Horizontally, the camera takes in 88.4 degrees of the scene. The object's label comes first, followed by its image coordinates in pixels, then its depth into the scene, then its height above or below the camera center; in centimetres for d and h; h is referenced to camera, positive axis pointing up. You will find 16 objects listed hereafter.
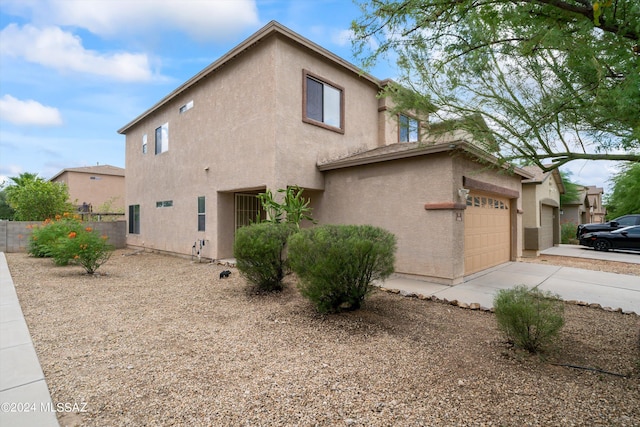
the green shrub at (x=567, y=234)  2117 -123
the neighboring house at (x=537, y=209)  1511 +29
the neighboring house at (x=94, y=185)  2744 +278
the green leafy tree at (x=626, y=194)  2156 +143
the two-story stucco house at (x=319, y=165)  811 +148
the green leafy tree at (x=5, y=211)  2712 +51
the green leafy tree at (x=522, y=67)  286 +176
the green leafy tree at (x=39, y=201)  1667 +85
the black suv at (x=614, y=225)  1608 -51
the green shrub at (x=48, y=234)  1133 -62
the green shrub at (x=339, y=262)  489 -70
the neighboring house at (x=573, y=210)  2392 +37
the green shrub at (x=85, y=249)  905 -89
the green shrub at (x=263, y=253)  647 -75
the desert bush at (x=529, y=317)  374 -117
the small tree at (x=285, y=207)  868 +24
